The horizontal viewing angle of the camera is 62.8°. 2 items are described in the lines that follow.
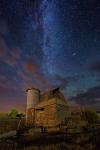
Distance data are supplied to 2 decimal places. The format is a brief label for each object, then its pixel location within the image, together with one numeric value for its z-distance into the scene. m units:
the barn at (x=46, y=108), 13.69
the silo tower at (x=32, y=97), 16.00
